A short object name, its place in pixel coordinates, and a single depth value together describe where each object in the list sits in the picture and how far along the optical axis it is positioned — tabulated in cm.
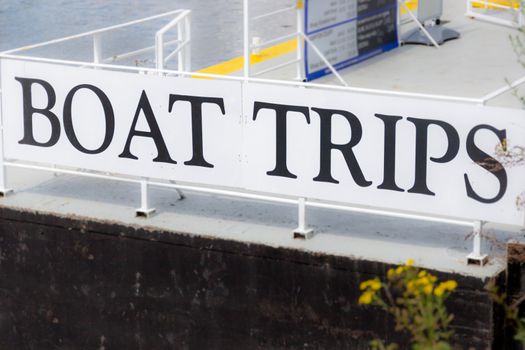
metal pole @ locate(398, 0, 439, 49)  2112
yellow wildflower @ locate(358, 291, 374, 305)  761
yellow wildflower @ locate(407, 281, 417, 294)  742
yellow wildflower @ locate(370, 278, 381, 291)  762
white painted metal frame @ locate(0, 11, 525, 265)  1119
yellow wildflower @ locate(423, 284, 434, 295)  764
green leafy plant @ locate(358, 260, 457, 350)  718
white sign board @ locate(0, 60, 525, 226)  1112
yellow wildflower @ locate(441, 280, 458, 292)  813
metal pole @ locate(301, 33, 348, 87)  1807
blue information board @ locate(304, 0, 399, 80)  1846
